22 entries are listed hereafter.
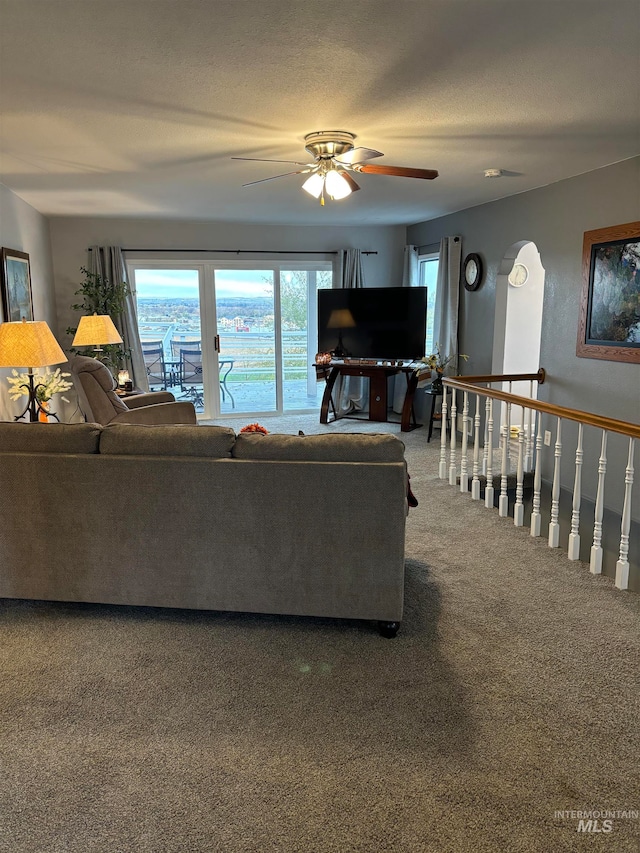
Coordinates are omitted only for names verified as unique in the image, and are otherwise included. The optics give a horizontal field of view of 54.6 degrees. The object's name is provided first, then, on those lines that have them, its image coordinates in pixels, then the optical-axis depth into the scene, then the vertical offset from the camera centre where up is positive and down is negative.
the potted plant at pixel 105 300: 6.82 +0.24
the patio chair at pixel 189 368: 7.69 -0.56
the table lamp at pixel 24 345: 3.94 -0.15
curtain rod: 7.60 +0.87
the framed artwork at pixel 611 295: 4.32 +0.22
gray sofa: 2.63 -0.84
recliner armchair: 4.90 -0.62
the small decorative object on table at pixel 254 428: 3.61 -0.63
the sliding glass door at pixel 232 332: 7.55 -0.12
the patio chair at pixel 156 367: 7.59 -0.54
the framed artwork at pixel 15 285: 5.03 +0.31
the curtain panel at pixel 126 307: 7.12 +0.17
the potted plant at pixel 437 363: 6.68 -0.43
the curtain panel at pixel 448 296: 6.73 +0.30
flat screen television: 7.15 +0.02
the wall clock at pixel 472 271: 6.38 +0.55
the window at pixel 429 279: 7.70 +0.55
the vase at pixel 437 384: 6.65 -0.64
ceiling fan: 3.39 +0.90
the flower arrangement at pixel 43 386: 4.39 -0.46
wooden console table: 7.11 -0.70
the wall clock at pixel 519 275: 6.51 +0.51
